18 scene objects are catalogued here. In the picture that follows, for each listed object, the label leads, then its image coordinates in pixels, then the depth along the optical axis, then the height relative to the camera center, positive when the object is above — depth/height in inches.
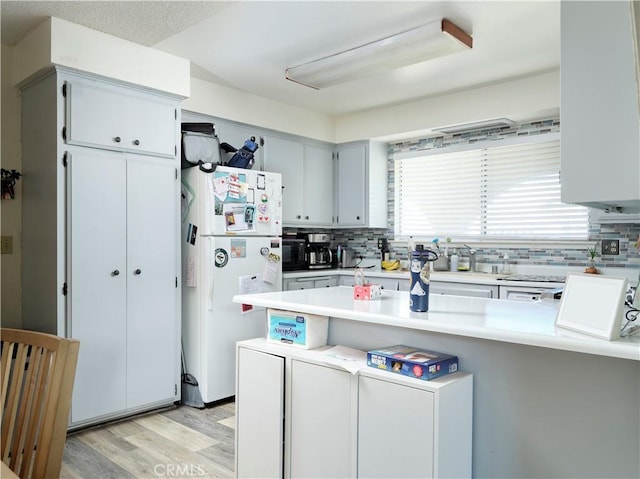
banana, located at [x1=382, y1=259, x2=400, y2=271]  198.4 -11.5
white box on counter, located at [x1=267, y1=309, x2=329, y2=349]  89.1 -17.1
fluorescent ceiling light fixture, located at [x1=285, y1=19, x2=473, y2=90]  117.5 +47.2
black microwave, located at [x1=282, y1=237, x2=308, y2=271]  182.4 -6.6
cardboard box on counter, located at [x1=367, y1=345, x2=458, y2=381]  70.1 -18.5
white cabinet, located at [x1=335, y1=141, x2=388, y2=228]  201.8 +21.5
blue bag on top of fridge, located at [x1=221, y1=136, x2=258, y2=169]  155.1 +25.2
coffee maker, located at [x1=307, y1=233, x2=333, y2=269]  195.0 -6.2
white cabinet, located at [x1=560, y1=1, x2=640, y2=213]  54.9 +14.9
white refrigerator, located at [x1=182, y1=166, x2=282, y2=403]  141.6 -8.7
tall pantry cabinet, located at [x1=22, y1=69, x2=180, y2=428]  119.9 +0.7
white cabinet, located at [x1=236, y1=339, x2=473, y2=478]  68.2 -28.5
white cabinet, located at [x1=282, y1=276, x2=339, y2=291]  175.2 -17.2
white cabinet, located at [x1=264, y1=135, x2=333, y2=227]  188.4 +23.8
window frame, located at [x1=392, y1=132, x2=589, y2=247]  166.7 +24.2
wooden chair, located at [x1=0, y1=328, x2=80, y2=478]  51.5 -18.1
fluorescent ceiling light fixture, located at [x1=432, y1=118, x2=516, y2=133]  169.1 +39.5
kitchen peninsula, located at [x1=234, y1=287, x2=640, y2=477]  61.4 -20.4
